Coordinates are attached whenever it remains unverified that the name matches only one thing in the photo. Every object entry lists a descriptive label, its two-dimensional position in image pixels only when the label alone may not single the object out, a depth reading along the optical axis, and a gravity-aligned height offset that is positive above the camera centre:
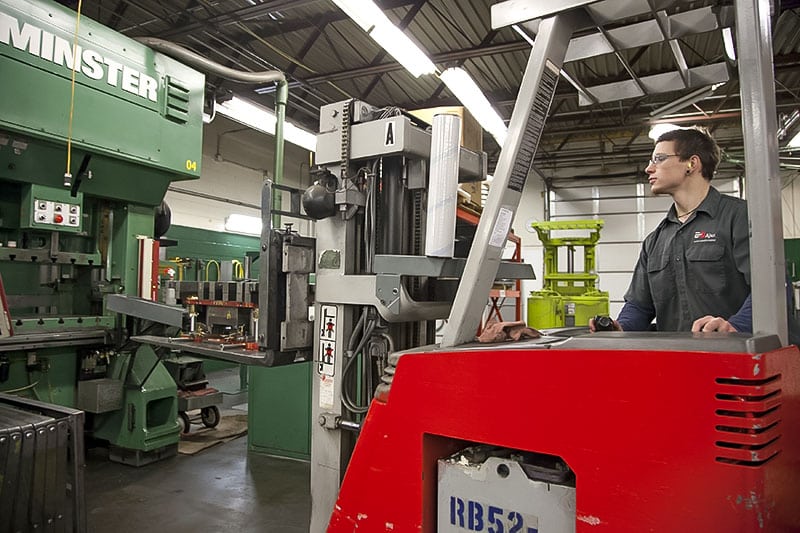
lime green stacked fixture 8.66 +0.05
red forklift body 1.18 -0.32
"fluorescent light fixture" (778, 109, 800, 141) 8.68 +2.88
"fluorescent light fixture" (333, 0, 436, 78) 4.77 +2.48
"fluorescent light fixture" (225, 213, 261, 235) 10.76 +1.41
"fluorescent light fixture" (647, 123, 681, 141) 6.15 +1.96
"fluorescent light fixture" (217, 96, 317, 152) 6.47 +2.26
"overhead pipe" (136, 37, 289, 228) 4.61 +2.19
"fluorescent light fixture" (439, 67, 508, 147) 6.15 +2.43
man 2.02 +0.21
